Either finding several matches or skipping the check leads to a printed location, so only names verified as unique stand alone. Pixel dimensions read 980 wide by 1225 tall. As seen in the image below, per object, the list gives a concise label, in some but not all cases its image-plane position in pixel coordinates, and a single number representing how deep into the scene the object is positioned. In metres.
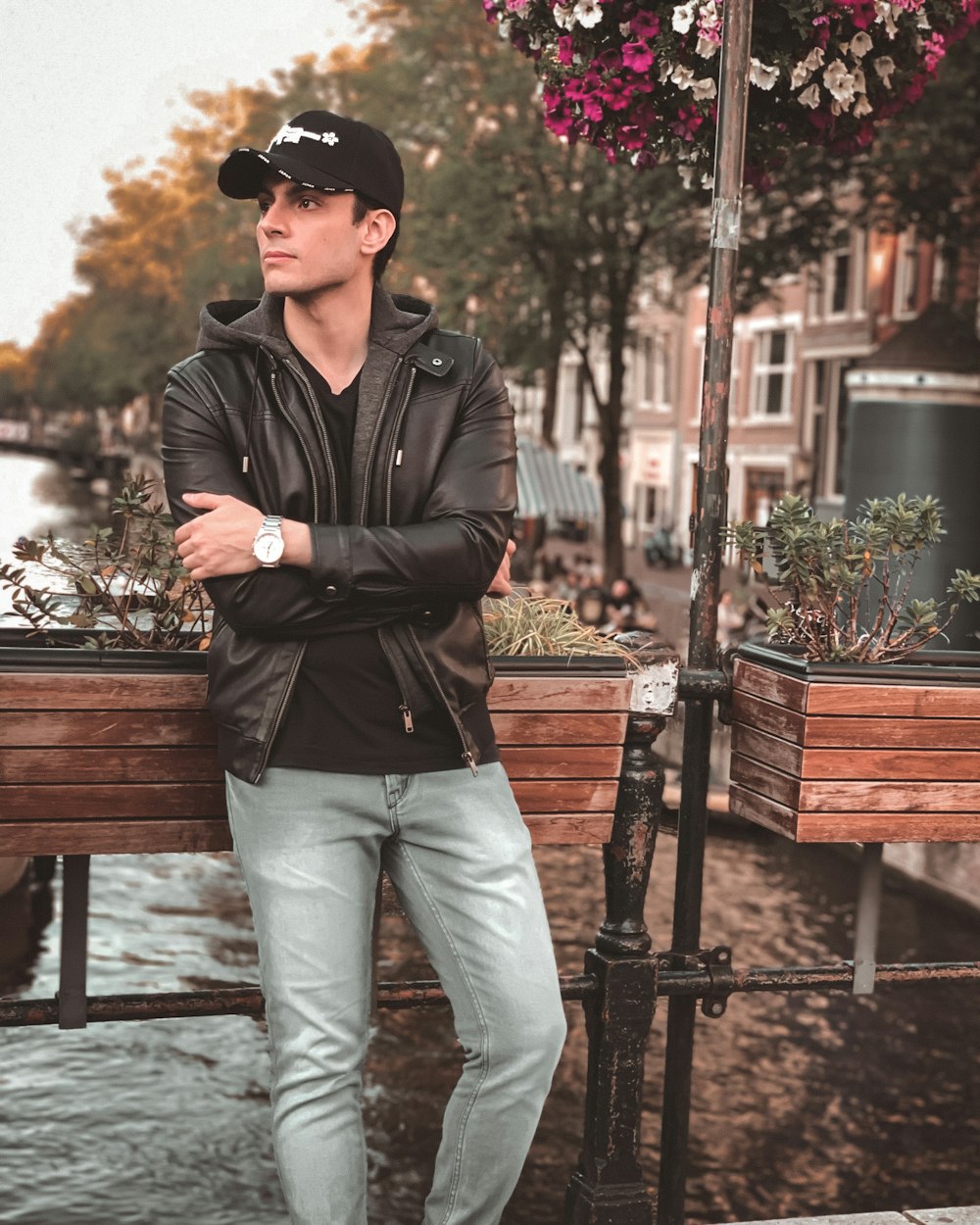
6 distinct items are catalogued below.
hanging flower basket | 3.82
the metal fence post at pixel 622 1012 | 3.35
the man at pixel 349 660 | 2.55
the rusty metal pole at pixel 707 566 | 3.56
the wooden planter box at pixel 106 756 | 2.96
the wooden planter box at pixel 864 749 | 3.32
